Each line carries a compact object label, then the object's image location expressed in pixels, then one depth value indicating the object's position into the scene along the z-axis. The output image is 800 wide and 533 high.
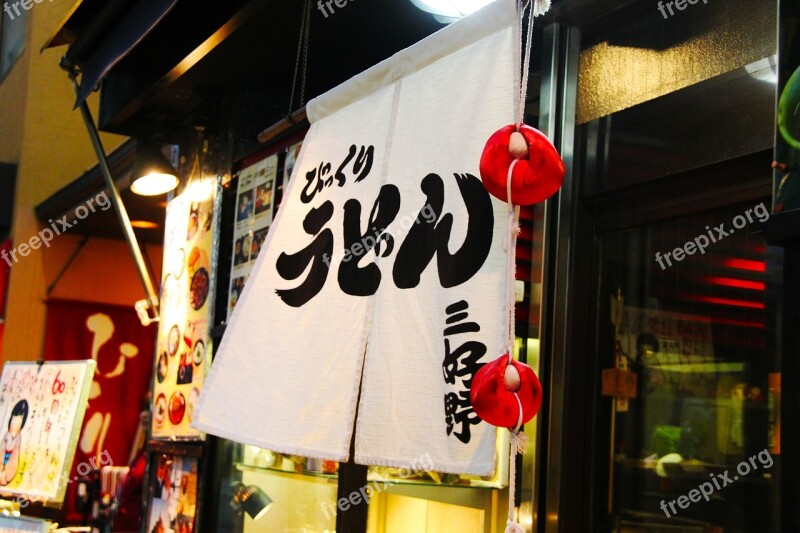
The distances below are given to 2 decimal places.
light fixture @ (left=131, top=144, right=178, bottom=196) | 7.21
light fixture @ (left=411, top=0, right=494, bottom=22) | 4.32
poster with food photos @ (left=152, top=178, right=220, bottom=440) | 6.86
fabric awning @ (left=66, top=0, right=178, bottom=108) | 5.67
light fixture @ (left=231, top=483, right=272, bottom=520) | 6.21
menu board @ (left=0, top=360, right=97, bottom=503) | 6.09
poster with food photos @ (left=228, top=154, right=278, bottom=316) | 6.33
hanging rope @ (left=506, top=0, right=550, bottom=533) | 2.93
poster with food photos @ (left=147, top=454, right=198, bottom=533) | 6.76
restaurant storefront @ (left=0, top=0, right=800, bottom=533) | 3.39
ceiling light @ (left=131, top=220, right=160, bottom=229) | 11.66
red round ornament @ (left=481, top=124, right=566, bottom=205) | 3.03
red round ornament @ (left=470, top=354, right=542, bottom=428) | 2.89
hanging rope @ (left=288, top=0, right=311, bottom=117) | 5.19
